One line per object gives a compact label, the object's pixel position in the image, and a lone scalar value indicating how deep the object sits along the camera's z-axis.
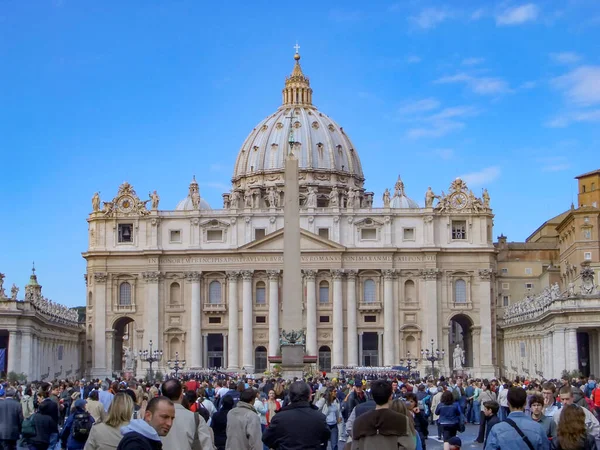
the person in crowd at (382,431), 10.73
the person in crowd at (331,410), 23.50
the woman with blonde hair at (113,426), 10.90
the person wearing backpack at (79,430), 15.79
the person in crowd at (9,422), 18.03
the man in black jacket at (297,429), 11.93
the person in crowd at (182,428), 11.88
